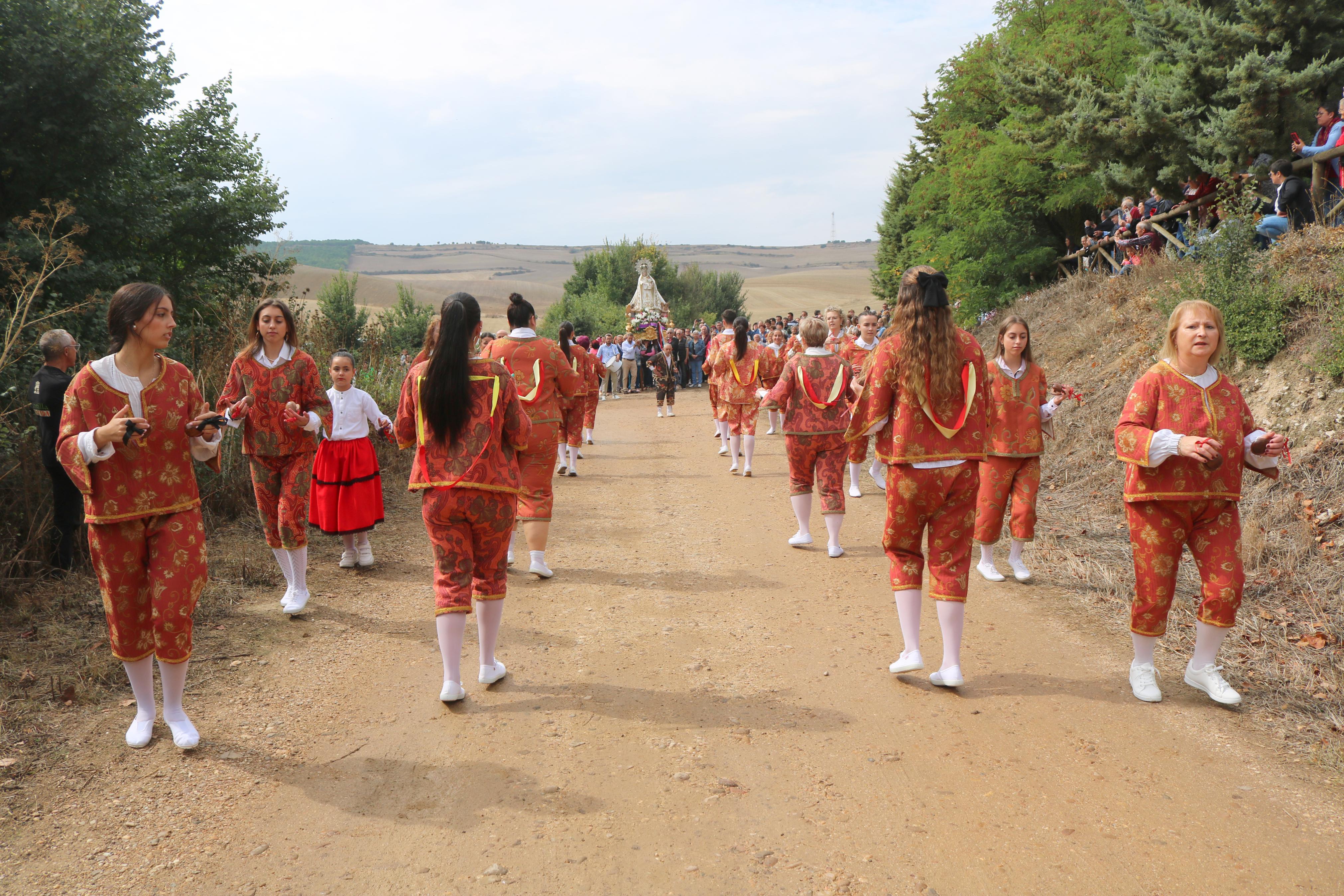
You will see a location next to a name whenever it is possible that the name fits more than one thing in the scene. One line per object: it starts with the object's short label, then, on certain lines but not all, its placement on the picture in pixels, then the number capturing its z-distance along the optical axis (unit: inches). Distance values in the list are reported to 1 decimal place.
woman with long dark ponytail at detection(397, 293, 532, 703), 172.1
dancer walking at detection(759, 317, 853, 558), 303.4
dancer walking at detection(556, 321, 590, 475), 389.1
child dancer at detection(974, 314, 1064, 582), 257.9
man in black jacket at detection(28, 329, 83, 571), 252.5
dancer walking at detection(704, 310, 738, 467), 529.7
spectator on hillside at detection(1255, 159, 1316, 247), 403.2
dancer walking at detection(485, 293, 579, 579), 271.9
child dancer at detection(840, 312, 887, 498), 406.0
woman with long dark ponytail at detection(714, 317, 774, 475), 483.8
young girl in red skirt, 274.7
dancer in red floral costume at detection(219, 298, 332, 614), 237.5
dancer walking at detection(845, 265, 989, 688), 180.2
